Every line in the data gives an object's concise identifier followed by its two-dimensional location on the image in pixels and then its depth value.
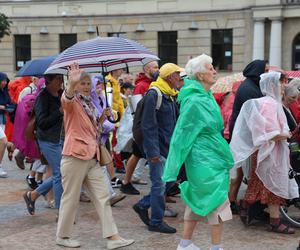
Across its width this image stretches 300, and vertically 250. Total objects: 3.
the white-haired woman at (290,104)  9.30
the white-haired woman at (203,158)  7.30
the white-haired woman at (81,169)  8.05
